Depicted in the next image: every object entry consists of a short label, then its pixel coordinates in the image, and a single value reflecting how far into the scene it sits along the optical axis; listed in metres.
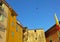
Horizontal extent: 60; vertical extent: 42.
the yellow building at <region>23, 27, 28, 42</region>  22.57
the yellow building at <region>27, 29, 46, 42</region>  25.54
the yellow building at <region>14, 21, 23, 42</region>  19.35
